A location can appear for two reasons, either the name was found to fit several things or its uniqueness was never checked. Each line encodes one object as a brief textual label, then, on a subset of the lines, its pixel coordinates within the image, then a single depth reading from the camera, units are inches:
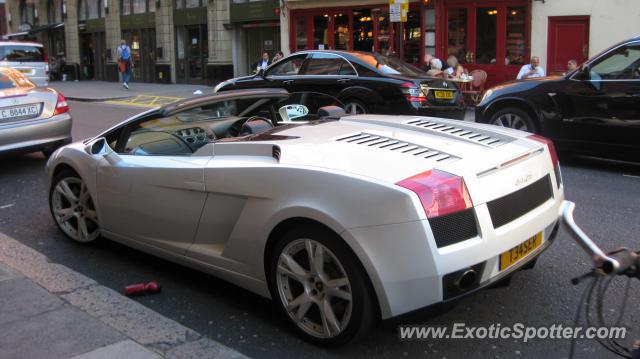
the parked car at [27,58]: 796.0
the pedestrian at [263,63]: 838.4
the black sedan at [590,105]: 309.7
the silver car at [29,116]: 322.7
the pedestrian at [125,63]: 1012.7
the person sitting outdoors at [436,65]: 633.6
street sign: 553.6
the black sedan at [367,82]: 390.6
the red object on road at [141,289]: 167.8
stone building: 997.8
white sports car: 121.0
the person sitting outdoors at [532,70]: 552.4
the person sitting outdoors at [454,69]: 639.8
